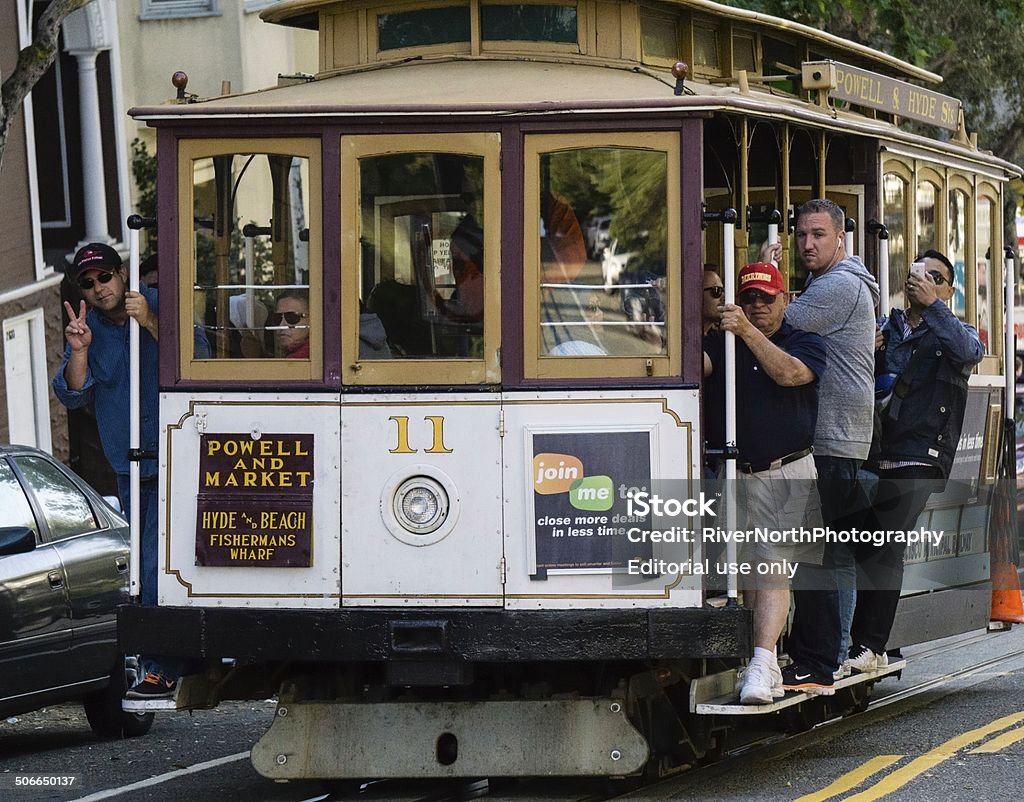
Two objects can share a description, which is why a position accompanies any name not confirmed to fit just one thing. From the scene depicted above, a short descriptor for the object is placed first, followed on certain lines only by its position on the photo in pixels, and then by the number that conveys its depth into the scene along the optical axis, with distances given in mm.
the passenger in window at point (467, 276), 16750
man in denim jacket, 19125
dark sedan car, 20031
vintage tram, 16406
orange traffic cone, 23234
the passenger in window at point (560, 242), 16719
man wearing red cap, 16828
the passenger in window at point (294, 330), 16875
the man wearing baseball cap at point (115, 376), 17187
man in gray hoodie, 17547
